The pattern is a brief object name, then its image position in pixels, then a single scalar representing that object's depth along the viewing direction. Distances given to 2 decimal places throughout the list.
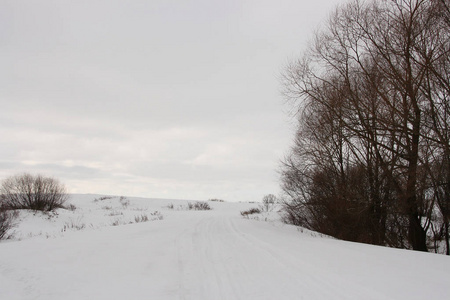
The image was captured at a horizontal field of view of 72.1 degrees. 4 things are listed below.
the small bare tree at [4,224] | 14.53
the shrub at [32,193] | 26.12
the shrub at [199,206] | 40.56
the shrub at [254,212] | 30.75
